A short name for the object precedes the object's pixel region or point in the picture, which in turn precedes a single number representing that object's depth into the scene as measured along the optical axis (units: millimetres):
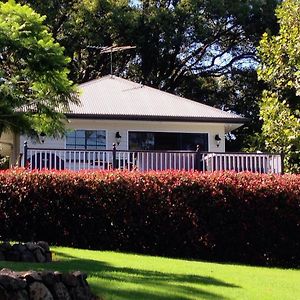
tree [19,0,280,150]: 33688
